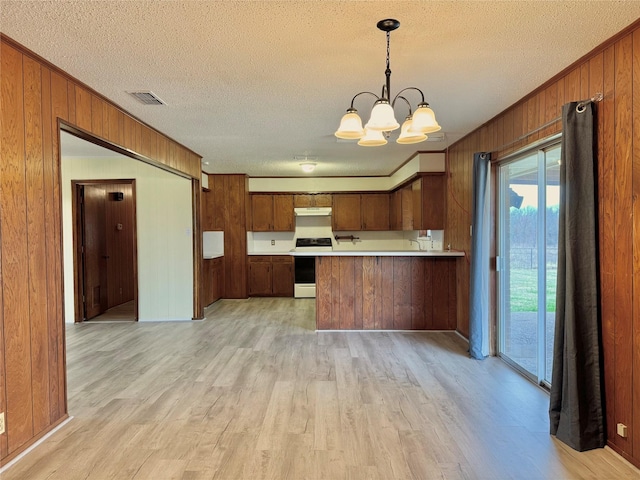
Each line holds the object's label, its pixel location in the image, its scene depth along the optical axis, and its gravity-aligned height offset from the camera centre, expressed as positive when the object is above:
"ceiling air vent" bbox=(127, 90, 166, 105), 3.07 +1.13
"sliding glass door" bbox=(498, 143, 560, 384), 3.04 -0.27
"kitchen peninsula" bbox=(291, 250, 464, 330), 5.00 -0.83
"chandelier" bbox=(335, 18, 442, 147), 2.24 +0.67
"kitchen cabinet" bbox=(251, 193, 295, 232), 7.74 +0.39
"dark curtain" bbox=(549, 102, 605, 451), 2.28 -0.44
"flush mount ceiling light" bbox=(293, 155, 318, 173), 5.73 +1.09
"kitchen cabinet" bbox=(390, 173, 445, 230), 5.46 +0.40
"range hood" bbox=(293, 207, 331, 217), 7.71 +0.40
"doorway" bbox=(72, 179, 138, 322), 5.63 -0.30
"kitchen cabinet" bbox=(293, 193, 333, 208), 7.78 +0.65
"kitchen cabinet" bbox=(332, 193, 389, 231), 7.74 +0.39
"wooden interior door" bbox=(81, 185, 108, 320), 5.74 -0.29
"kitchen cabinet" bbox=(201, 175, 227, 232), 7.27 +0.59
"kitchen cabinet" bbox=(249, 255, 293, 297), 7.60 -0.86
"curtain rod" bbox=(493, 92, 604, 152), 2.32 +0.79
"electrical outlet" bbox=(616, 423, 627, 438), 2.13 -1.15
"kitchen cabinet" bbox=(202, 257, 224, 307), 6.42 -0.89
